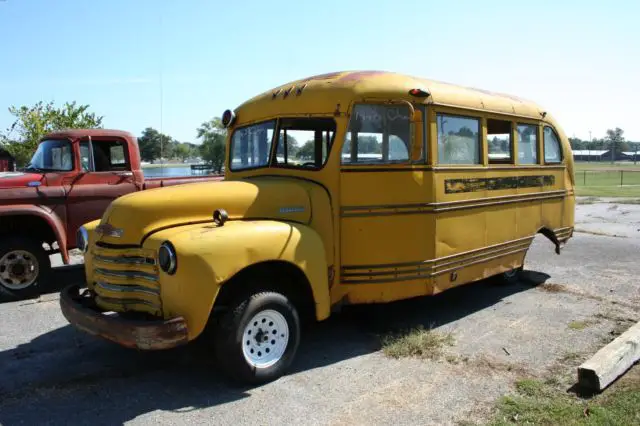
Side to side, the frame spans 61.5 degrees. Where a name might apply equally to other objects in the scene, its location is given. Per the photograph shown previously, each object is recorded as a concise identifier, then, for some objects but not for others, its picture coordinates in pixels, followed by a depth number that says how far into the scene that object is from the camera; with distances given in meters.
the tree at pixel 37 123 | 18.73
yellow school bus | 4.00
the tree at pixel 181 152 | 52.39
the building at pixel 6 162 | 13.50
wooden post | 4.00
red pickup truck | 6.94
